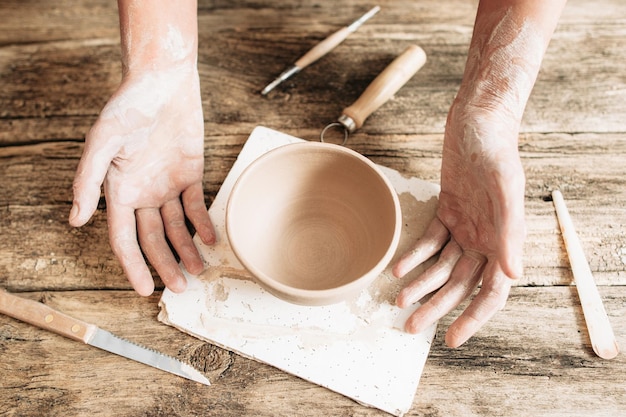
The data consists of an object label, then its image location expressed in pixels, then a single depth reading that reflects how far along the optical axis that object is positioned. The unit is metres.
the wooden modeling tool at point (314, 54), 0.84
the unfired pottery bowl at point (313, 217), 0.70
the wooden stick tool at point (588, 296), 0.74
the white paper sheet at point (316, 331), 0.72
